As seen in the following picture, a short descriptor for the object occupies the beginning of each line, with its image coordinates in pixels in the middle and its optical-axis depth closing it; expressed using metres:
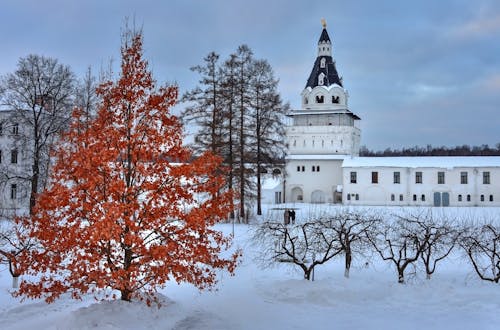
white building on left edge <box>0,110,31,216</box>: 33.34
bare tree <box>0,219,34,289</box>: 12.73
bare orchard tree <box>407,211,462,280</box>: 15.04
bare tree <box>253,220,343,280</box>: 15.44
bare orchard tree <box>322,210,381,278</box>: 15.32
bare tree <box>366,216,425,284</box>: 15.21
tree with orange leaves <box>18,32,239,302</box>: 10.00
